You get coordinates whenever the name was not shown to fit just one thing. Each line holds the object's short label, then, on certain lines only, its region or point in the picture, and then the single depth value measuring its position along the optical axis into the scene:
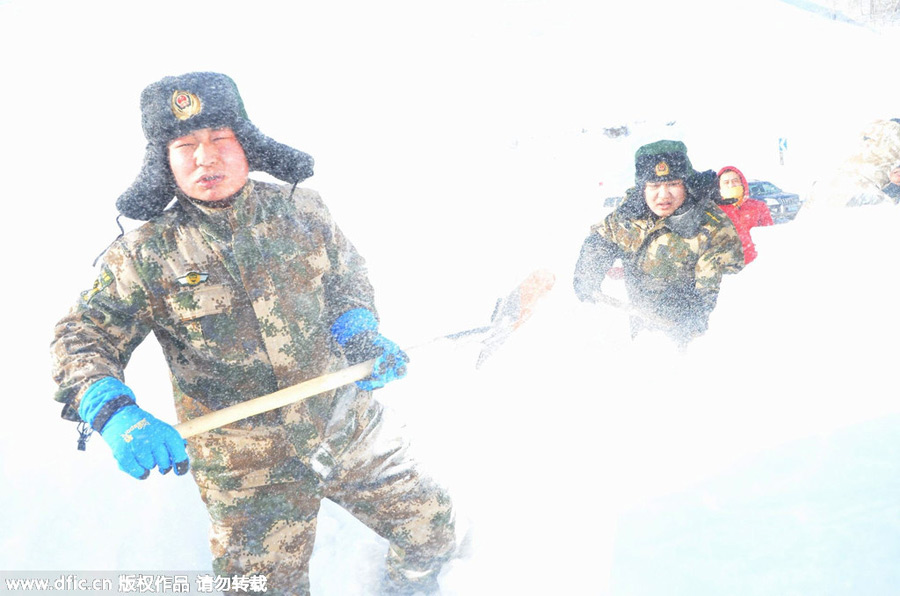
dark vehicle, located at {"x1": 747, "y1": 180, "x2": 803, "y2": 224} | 8.42
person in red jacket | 5.00
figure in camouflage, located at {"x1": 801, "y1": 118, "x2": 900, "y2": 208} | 7.02
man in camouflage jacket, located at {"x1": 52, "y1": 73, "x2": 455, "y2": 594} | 1.63
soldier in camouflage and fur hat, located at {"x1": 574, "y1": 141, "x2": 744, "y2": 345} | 3.21
